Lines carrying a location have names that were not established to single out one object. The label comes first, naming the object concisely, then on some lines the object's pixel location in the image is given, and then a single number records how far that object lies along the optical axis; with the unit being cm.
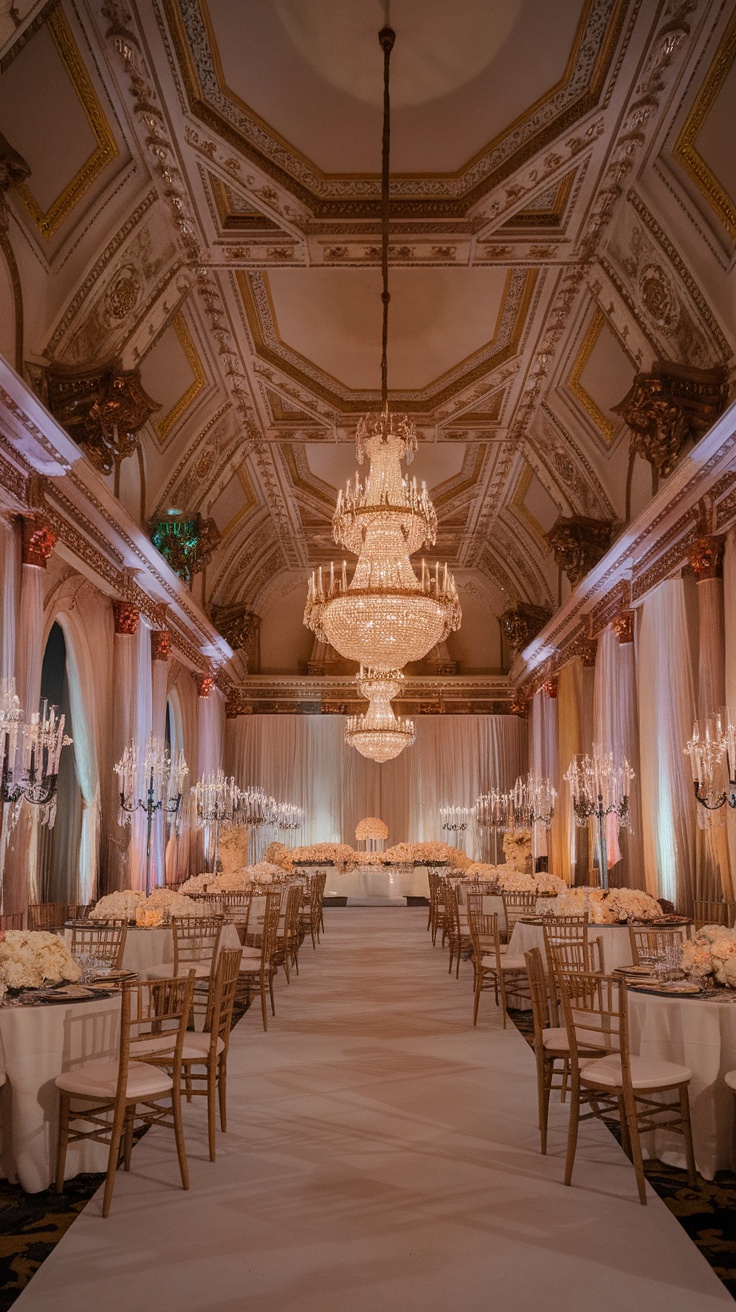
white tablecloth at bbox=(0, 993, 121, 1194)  451
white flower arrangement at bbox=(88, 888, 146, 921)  925
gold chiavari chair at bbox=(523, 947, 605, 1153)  503
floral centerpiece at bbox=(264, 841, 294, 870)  2203
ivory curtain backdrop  2586
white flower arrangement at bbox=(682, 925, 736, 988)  520
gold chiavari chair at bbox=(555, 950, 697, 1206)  442
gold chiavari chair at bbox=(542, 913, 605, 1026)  625
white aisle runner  346
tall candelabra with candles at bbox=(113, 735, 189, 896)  1187
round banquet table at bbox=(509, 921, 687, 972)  843
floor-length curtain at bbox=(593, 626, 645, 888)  1291
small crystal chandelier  1468
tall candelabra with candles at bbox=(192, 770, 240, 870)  1667
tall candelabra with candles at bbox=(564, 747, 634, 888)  1150
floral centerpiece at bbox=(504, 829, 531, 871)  2085
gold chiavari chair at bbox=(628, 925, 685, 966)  658
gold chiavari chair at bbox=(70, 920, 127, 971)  666
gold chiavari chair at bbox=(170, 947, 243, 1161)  499
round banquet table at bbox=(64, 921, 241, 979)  847
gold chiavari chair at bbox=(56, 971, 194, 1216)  431
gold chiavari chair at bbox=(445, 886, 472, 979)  1084
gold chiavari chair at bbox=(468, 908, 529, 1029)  827
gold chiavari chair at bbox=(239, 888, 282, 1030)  827
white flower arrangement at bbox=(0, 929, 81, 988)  504
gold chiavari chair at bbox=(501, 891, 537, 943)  1159
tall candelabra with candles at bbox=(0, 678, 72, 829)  671
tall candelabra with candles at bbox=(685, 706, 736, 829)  793
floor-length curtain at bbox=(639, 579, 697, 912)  1077
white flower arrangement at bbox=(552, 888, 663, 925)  899
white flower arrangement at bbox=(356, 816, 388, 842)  2512
